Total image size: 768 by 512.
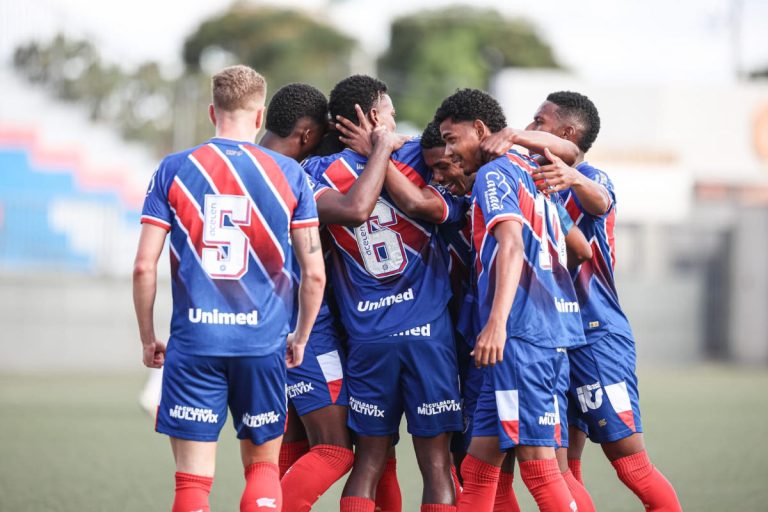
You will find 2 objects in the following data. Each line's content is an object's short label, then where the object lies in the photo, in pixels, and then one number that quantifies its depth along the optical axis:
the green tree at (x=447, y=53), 103.44
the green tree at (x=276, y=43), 103.44
